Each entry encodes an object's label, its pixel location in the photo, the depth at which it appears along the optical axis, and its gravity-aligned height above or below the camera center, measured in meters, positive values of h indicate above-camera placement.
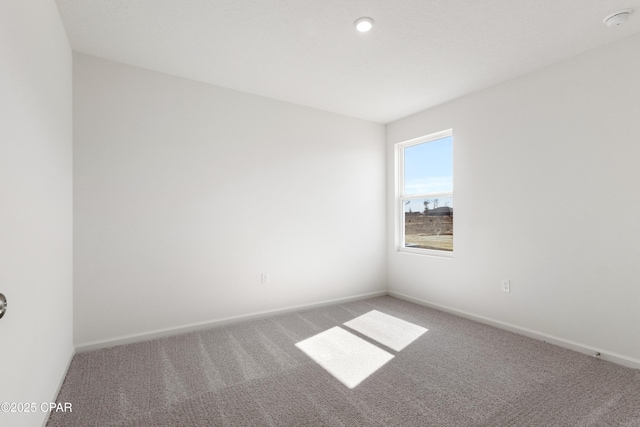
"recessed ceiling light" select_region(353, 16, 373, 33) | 2.17 +1.36
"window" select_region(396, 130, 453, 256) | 3.87 +0.25
